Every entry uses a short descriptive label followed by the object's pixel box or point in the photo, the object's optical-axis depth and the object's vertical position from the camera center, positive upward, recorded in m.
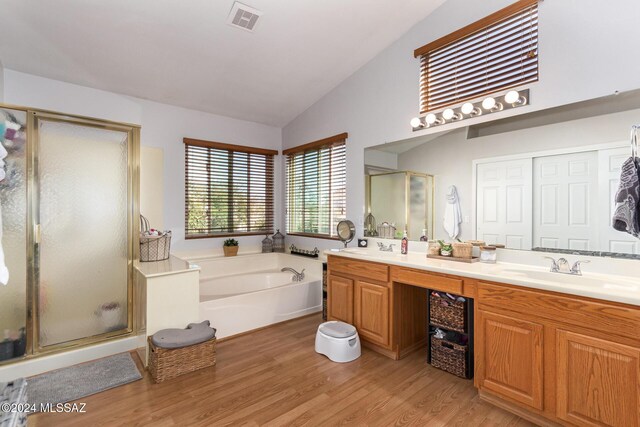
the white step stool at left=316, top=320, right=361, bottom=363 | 2.58 -1.13
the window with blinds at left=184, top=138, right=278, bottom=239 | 4.04 +0.30
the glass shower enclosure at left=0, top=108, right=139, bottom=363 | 2.32 -0.15
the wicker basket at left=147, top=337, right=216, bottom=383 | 2.28 -1.14
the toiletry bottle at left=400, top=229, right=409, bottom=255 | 3.02 -0.34
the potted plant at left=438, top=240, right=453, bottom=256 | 2.60 -0.32
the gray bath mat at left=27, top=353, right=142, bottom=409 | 2.12 -1.26
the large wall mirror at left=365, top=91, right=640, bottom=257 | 1.94 +0.26
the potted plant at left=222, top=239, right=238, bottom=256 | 4.24 -0.50
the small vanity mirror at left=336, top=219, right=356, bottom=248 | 3.59 -0.23
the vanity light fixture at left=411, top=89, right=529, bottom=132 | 2.33 +0.85
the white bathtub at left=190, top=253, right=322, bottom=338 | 3.08 -0.94
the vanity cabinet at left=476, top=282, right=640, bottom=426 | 1.49 -0.79
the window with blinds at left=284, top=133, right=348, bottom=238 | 3.91 +0.33
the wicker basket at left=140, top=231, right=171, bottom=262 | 2.94 -0.35
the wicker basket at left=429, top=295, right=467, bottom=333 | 2.34 -0.80
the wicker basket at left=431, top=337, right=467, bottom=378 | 2.34 -1.14
